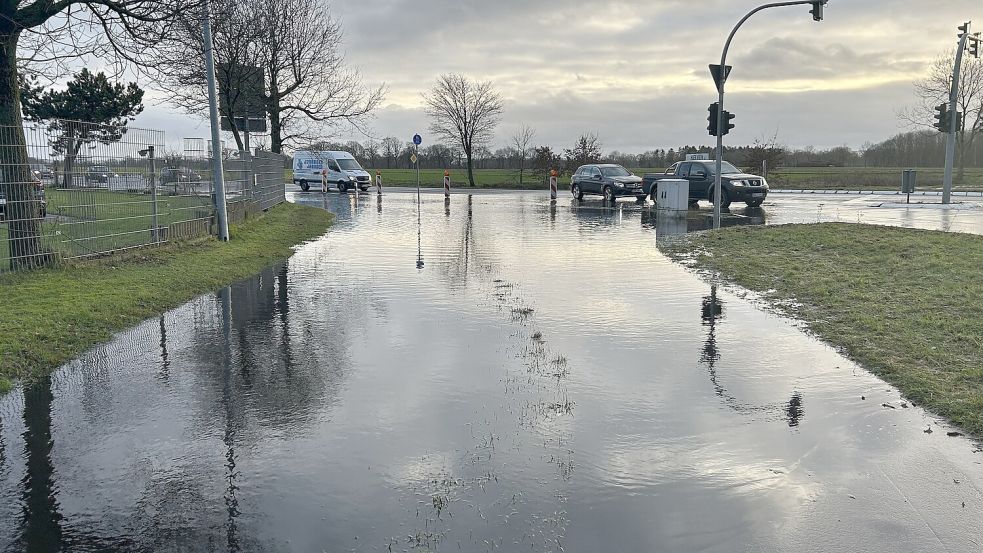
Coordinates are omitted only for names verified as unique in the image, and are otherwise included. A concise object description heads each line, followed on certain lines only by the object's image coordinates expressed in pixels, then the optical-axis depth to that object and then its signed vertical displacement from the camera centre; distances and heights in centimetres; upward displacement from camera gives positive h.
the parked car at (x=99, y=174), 1273 +30
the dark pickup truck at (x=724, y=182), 2919 -9
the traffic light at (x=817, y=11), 2031 +454
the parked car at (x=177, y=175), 1541 +32
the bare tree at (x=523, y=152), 6769 +293
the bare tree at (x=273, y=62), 2592 +493
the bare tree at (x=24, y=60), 1145 +209
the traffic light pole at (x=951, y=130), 2841 +174
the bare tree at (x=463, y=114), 6212 +583
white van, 4350 +101
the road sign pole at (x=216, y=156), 1546 +71
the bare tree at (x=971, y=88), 5269 +618
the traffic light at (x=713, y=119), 2089 +171
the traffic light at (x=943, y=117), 2875 +226
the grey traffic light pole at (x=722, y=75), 2038 +286
